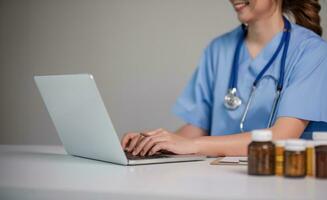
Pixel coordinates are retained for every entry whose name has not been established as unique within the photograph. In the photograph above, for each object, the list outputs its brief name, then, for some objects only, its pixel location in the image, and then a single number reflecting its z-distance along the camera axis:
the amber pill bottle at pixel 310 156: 1.30
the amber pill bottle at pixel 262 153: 1.30
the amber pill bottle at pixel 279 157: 1.30
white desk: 1.14
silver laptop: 1.43
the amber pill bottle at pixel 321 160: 1.28
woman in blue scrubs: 1.84
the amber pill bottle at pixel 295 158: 1.27
